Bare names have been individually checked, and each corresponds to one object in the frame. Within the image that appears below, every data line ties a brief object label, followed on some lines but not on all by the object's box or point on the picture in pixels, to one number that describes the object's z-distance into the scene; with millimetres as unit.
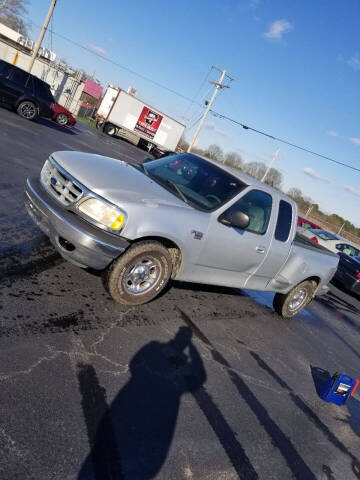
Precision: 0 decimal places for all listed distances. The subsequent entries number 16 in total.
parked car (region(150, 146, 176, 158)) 30322
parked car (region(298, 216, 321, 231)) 17375
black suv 15109
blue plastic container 4195
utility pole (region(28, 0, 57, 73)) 23419
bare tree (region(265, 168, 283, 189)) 67162
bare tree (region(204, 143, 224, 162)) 78312
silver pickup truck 3762
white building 30188
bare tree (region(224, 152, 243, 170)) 76925
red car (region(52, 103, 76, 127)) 19688
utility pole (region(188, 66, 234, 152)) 41750
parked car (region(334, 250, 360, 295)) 11672
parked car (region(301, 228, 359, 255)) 14117
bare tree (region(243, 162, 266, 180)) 76462
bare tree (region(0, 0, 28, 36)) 54812
